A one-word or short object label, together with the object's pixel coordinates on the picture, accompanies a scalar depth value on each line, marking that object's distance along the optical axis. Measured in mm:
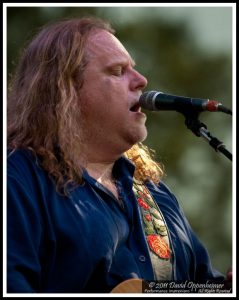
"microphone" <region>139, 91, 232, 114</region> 6602
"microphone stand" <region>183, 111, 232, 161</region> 6398
